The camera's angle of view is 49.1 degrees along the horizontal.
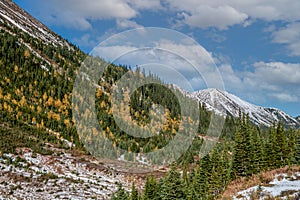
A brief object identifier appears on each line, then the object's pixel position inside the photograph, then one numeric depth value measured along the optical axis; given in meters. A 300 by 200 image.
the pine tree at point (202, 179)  53.65
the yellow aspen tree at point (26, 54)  118.91
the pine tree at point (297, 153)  56.97
